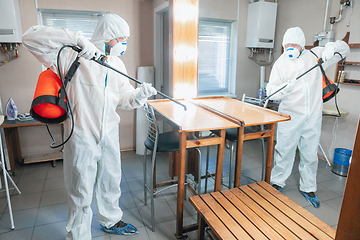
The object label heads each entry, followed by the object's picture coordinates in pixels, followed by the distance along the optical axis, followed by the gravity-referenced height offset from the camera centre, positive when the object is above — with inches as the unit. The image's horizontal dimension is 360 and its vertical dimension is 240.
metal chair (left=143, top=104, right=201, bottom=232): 79.0 -26.8
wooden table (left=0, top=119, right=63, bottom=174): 110.9 -41.8
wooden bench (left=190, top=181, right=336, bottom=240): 53.7 -36.4
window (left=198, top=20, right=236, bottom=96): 125.3 +1.8
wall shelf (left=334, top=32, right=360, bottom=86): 110.2 -0.7
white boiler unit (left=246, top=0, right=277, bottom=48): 123.9 +19.4
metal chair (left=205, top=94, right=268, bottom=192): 88.2 -26.4
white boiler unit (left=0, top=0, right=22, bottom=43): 103.0 +16.3
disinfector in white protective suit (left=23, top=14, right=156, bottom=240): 62.7 -15.4
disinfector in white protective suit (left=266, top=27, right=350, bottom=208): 95.6 -16.1
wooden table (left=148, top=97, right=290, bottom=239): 70.3 -17.8
